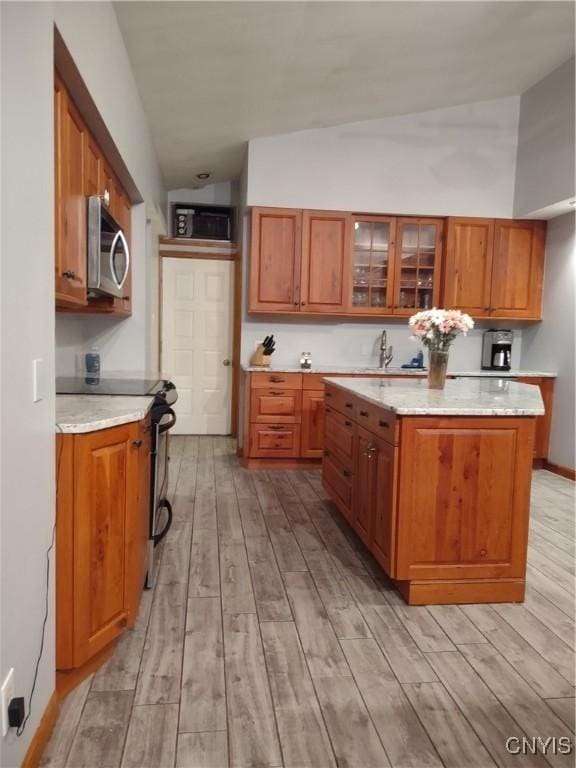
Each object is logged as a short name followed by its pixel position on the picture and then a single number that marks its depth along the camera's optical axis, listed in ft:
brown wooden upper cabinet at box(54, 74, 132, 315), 6.41
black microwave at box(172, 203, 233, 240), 19.61
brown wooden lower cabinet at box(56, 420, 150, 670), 5.61
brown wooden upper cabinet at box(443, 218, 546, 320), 16.85
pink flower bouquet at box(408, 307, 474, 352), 9.57
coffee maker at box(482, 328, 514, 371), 17.79
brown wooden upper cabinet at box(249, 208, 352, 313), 16.21
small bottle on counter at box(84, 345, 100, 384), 10.61
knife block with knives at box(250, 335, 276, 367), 16.66
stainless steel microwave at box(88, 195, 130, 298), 7.67
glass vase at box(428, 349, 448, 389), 9.83
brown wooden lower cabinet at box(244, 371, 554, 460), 15.90
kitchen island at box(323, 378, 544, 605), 7.85
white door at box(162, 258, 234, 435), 19.92
